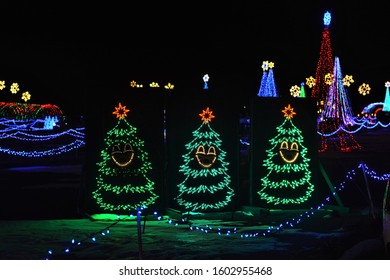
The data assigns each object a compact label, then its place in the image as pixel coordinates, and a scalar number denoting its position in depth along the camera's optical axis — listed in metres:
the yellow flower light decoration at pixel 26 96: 59.40
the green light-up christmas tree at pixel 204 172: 12.60
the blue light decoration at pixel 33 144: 34.46
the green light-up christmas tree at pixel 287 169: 13.16
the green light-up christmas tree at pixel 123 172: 12.23
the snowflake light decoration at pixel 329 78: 33.88
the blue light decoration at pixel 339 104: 34.81
